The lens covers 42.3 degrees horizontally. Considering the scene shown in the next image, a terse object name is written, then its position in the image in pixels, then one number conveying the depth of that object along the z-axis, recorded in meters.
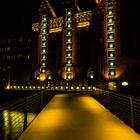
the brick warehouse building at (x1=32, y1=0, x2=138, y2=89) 53.71
